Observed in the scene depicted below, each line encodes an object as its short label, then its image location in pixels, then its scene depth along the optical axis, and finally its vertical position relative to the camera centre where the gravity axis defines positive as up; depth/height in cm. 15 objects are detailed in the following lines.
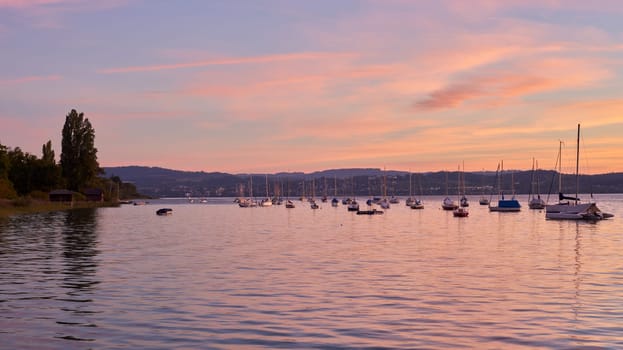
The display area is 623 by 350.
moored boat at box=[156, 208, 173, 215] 16858 -520
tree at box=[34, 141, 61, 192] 18962 +425
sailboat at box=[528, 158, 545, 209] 18725 -356
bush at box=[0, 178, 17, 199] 14488 +13
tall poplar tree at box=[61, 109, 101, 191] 19512 +1197
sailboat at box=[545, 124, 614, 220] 12288 -372
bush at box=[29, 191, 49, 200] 17912 -114
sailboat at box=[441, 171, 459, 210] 18191 -411
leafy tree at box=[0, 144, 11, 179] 15500 +597
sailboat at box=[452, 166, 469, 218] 14225 -475
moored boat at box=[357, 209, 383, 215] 15738 -486
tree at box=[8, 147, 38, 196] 18612 +528
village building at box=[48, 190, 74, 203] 18475 -144
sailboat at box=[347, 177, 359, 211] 17815 -422
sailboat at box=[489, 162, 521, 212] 17075 -382
